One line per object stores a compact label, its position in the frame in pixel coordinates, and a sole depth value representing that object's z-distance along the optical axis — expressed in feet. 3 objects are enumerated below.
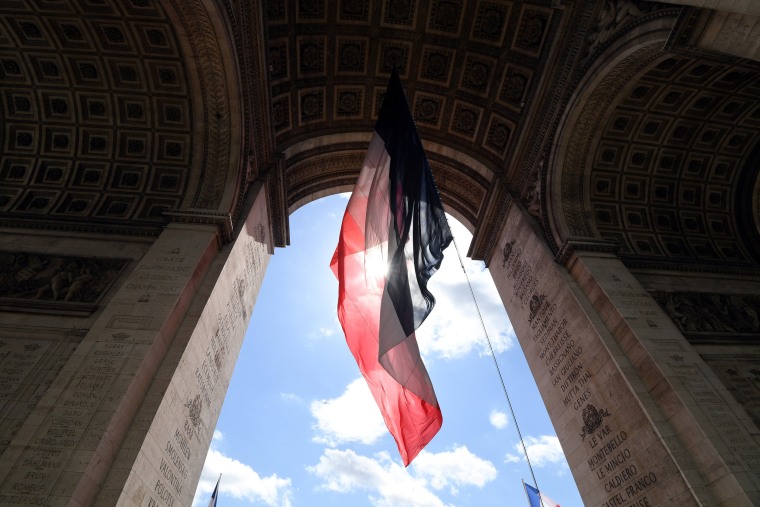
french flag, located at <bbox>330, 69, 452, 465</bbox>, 20.48
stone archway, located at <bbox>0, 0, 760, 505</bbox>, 24.00
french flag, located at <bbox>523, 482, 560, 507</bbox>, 54.56
